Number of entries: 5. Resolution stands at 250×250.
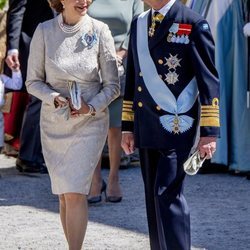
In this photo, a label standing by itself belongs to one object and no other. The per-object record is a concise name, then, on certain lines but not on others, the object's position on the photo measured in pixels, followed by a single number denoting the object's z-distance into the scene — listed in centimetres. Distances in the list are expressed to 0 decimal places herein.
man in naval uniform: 843
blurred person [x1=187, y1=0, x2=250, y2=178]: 1440
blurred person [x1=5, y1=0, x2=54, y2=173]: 1397
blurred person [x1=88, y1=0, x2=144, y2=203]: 1239
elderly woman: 942
